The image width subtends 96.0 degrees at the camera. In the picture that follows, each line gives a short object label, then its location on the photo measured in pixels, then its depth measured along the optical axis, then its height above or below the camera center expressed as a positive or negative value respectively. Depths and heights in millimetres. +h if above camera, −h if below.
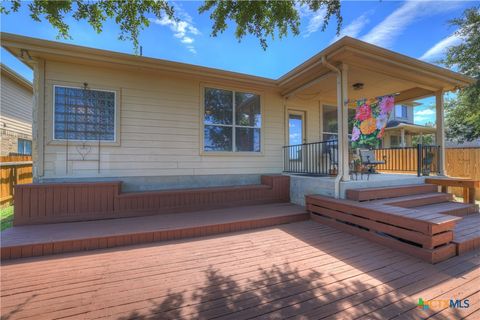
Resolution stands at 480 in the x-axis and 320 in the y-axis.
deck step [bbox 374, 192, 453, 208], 4141 -758
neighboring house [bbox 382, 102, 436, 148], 12367 +1988
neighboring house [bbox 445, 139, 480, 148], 16617 +1472
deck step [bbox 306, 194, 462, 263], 2666 -919
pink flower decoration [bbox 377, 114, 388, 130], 4133 +792
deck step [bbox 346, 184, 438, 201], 4059 -605
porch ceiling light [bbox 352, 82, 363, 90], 5605 +2016
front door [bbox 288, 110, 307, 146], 6605 +1095
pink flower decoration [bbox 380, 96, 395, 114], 4082 +1102
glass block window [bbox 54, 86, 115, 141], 4363 +1018
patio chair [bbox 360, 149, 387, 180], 5803 +145
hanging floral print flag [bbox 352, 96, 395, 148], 4134 +852
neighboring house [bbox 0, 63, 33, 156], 8000 +2022
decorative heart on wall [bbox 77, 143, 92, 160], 4455 +271
